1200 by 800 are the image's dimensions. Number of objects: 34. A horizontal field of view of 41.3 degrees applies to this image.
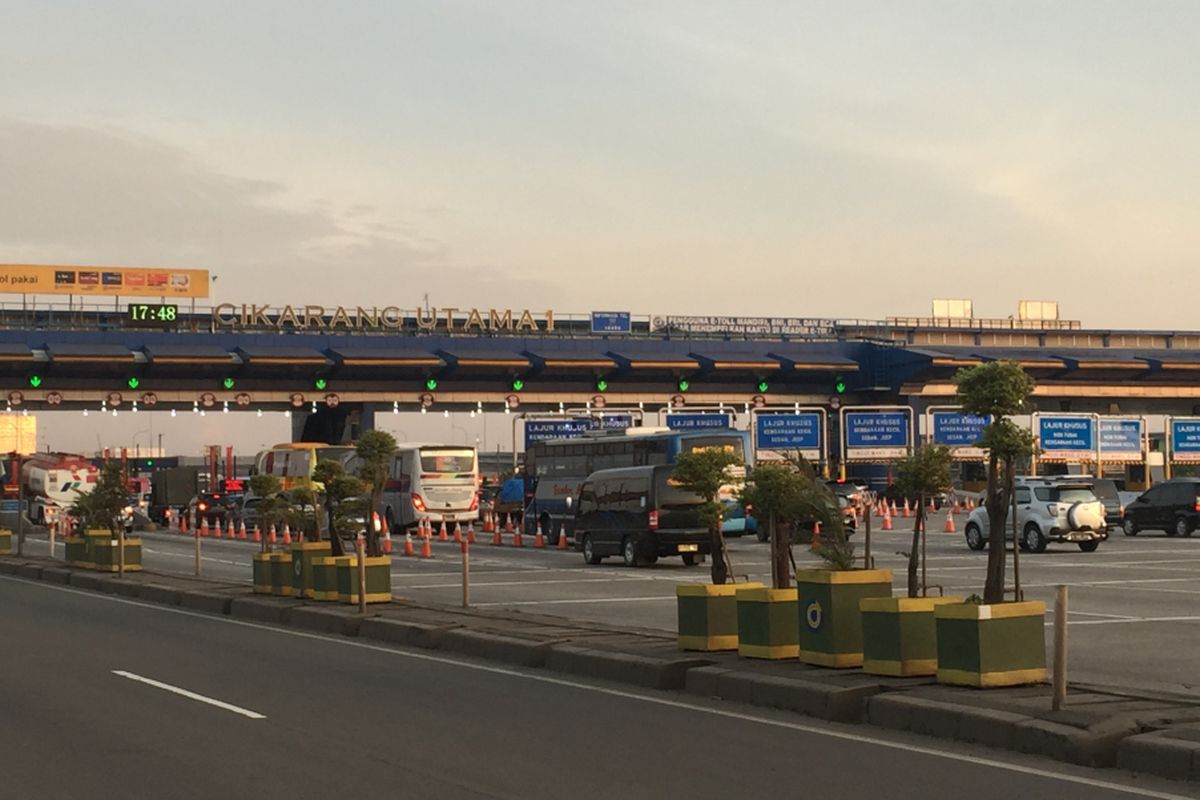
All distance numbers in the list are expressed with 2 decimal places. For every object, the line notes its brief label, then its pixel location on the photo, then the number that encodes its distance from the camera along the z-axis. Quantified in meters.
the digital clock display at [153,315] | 82.75
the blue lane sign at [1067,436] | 66.75
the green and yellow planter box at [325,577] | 23.53
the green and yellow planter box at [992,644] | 12.10
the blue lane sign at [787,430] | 67.94
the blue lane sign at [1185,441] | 69.06
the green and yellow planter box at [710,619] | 15.46
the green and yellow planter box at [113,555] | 33.22
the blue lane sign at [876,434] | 67.88
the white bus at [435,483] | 53.34
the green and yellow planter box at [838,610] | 13.75
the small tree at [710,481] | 16.48
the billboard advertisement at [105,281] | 95.12
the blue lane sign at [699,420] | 63.37
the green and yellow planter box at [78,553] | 34.72
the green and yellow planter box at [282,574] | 25.02
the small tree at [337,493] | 24.16
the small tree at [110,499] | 34.69
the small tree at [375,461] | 24.48
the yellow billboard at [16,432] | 108.88
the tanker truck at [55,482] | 70.00
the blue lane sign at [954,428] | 69.94
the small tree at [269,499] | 27.22
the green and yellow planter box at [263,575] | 25.48
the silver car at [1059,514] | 37.44
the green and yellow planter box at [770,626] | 14.55
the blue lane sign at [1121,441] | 68.12
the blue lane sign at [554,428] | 65.38
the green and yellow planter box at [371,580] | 22.98
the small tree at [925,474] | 14.17
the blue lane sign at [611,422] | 65.12
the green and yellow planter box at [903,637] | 12.92
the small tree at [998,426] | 12.98
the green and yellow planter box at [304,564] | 24.31
